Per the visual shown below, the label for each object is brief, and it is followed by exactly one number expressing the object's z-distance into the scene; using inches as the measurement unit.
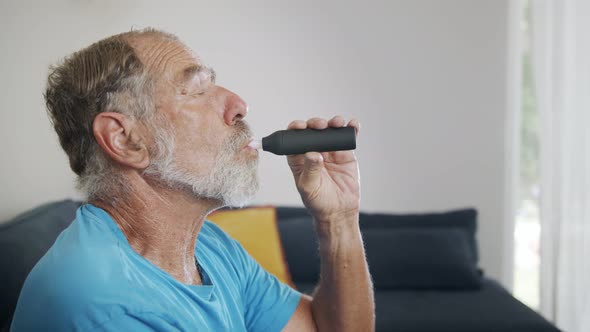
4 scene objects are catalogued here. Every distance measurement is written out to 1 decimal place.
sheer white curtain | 117.7
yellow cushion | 114.4
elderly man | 49.2
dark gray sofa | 97.3
